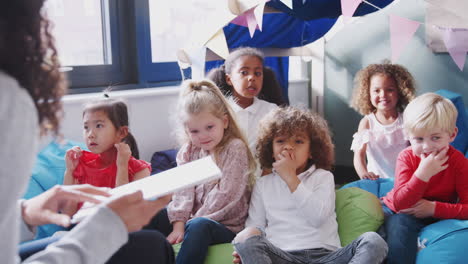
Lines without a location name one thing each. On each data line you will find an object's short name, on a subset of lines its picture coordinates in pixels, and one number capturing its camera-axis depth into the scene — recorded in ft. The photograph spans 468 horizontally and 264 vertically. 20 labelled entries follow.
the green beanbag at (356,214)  5.48
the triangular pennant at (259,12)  6.66
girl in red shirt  5.63
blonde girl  5.52
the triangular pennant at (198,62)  7.44
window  8.31
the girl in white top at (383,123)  7.69
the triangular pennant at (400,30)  6.61
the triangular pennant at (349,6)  6.08
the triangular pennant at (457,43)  6.60
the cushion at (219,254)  5.08
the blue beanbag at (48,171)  5.57
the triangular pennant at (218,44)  7.30
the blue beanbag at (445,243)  4.88
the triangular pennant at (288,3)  6.98
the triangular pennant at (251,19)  6.99
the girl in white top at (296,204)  4.74
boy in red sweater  5.20
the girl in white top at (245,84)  7.68
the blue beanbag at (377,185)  6.90
